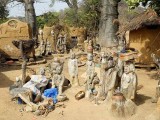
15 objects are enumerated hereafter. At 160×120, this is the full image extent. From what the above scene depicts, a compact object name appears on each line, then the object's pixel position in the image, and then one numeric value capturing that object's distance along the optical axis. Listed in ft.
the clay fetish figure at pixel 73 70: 20.49
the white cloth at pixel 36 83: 18.86
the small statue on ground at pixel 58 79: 19.47
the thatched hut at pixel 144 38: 26.34
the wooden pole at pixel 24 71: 20.39
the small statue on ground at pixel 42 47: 36.79
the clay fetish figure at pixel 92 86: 18.60
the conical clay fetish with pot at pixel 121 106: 15.73
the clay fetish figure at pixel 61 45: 37.30
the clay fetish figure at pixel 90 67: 19.58
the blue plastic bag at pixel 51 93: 18.85
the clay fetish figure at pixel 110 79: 17.32
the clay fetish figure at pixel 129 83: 16.73
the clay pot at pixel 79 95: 18.41
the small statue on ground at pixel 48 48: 37.43
